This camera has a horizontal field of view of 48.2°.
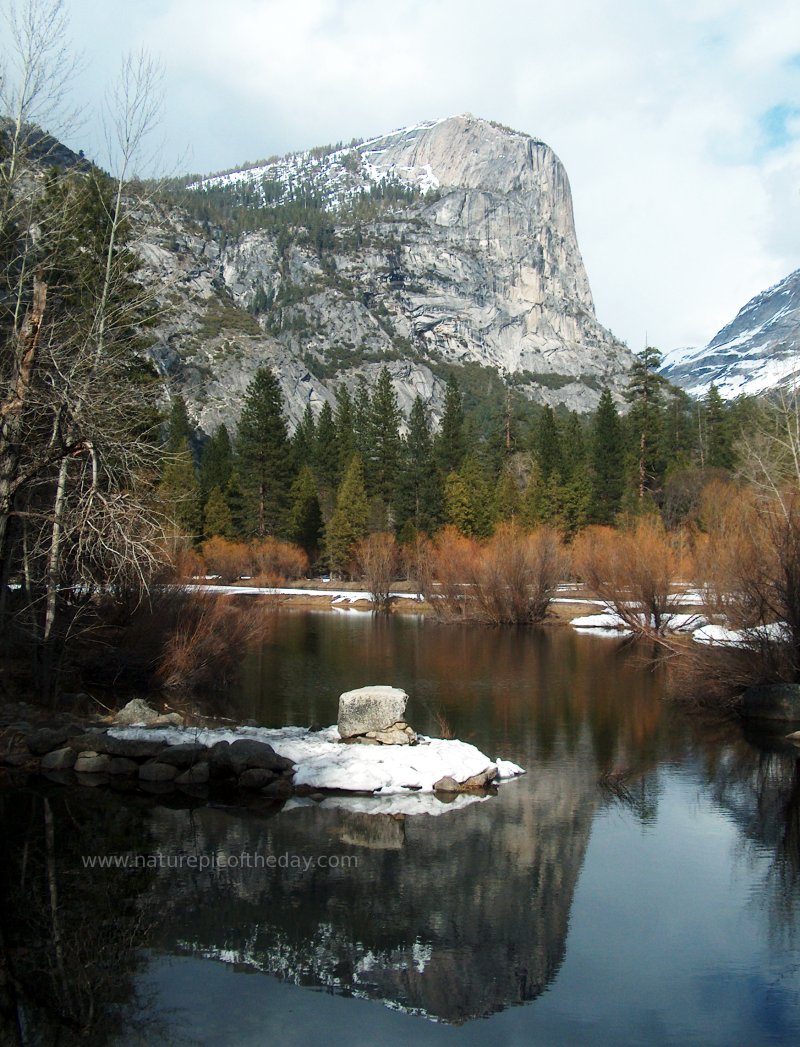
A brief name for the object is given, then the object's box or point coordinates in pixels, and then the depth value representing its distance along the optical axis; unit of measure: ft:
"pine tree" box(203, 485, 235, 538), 205.05
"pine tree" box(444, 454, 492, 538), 204.44
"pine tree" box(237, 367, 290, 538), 212.02
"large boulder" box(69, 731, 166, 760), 43.57
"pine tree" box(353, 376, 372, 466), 247.17
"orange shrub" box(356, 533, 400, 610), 153.89
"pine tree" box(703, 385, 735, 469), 228.02
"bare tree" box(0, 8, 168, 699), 35.81
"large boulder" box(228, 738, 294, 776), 42.63
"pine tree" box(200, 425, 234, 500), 228.84
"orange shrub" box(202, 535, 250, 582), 173.68
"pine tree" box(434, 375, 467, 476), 231.91
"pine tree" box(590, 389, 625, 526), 212.02
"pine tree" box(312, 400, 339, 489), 245.24
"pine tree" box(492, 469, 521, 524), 203.31
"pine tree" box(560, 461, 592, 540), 206.08
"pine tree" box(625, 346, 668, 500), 216.54
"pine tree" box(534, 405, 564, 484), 221.46
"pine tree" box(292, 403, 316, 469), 250.78
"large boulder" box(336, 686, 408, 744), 50.24
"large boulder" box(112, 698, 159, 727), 50.55
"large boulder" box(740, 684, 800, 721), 63.67
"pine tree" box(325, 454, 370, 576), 193.67
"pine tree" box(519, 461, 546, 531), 196.67
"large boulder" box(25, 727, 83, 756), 44.04
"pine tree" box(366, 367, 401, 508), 223.92
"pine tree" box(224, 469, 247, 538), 211.82
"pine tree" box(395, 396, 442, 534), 211.82
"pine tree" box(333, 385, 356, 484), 239.91
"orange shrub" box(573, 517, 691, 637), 106.73
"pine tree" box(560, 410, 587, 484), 222.07
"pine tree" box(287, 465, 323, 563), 207.72
